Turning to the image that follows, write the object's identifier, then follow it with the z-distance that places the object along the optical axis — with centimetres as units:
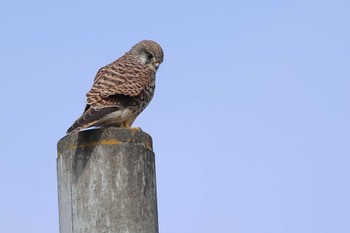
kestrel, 1159
